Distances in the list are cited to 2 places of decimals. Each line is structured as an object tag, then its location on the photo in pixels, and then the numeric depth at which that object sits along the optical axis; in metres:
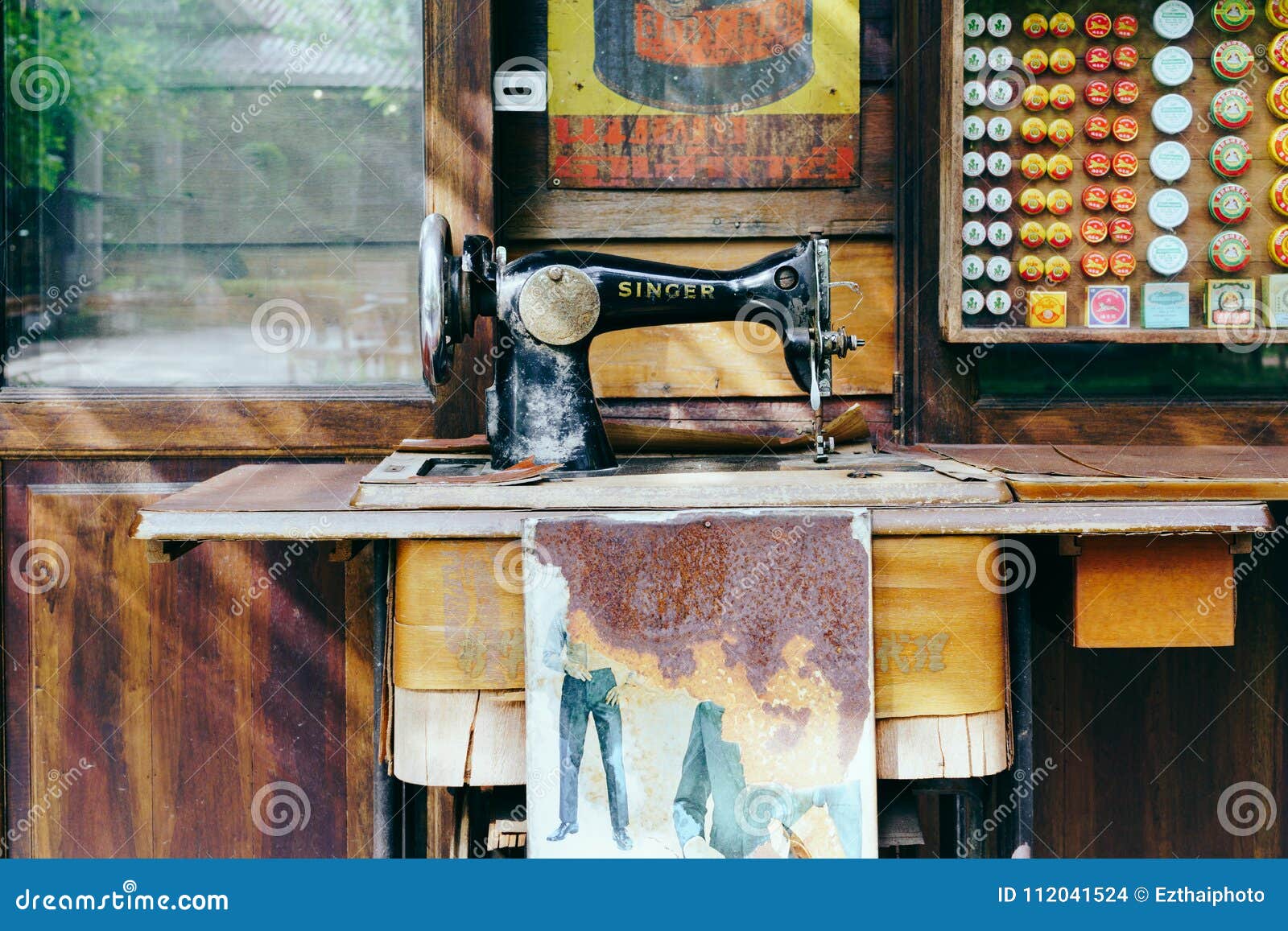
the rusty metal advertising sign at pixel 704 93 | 2.26
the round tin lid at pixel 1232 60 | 2.15
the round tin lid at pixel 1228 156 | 2.15
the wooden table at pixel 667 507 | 1.46
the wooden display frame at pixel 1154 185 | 2.11
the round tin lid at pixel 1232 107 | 2.15
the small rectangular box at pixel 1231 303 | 2.15
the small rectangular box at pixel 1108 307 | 2.15
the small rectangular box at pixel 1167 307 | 2.15
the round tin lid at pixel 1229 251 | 2.15
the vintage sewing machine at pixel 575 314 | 1.68
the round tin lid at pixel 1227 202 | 2.15
